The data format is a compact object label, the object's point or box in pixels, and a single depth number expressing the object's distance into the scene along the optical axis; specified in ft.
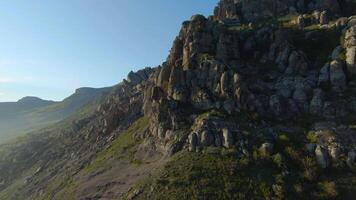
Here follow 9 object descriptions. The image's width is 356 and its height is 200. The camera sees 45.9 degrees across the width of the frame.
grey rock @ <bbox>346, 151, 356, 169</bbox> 270.87
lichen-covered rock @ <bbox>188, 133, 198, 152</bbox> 318.65
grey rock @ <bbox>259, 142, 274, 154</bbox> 297.12
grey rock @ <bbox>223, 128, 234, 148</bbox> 309.01
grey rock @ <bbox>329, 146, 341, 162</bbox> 278.05
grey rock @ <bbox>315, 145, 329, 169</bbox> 277.23
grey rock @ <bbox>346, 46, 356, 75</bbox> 350.23
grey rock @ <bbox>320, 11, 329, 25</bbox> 450.71
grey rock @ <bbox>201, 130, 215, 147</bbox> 316.40
